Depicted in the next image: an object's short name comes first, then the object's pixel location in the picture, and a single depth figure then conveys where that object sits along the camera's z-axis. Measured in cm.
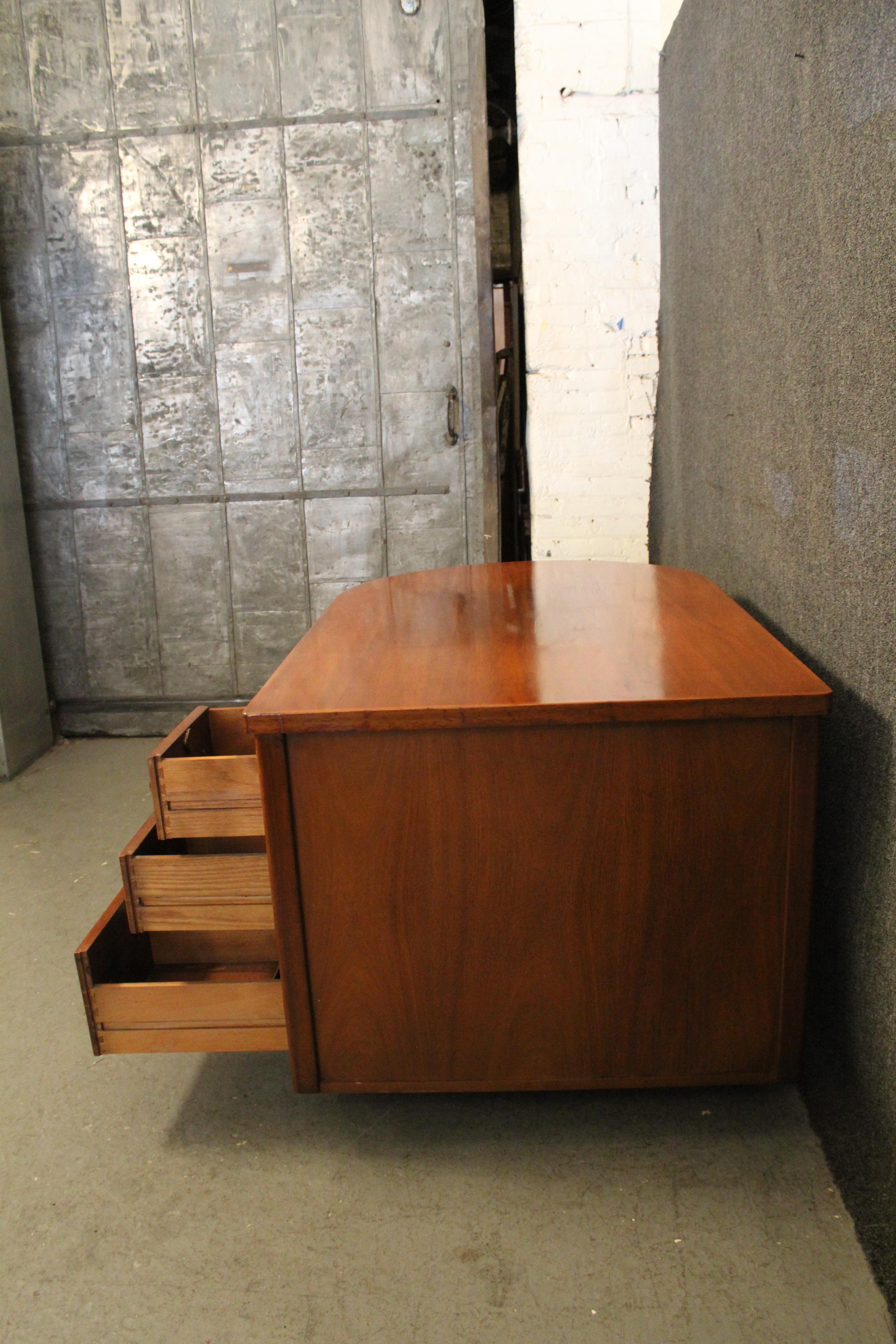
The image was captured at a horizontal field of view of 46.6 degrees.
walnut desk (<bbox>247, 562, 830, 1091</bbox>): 126
